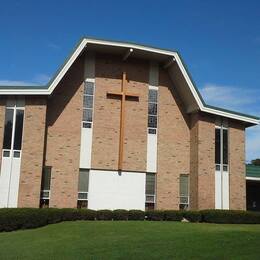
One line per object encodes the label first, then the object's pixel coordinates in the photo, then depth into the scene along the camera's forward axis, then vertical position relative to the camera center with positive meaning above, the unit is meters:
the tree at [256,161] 49.28 +3.56
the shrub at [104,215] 15.73 -1.81
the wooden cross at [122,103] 17.01 +4.08
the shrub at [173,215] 16.36 -1.76
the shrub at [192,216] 16.32 -1.75
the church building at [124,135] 15.83 +2.32
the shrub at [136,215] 16.10 -1.79
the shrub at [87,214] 15.44 -1.77
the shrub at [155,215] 16.23 -1.77
